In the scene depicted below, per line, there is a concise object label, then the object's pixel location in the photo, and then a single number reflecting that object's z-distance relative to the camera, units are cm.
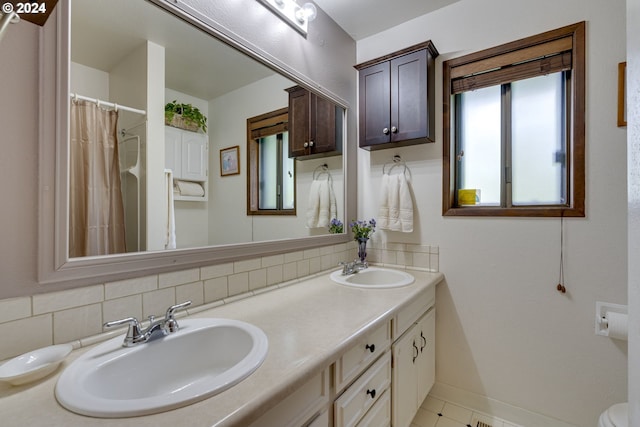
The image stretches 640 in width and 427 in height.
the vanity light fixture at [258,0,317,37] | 139
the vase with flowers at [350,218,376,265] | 191
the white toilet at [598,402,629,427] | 105
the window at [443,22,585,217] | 143
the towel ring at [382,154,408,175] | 192
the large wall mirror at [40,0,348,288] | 81
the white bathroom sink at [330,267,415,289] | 163
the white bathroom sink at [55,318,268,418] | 55
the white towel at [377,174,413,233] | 183
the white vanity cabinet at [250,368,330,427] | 66
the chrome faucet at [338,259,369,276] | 173
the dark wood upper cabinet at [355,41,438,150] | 168
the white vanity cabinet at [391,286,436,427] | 124
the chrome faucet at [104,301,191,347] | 77
